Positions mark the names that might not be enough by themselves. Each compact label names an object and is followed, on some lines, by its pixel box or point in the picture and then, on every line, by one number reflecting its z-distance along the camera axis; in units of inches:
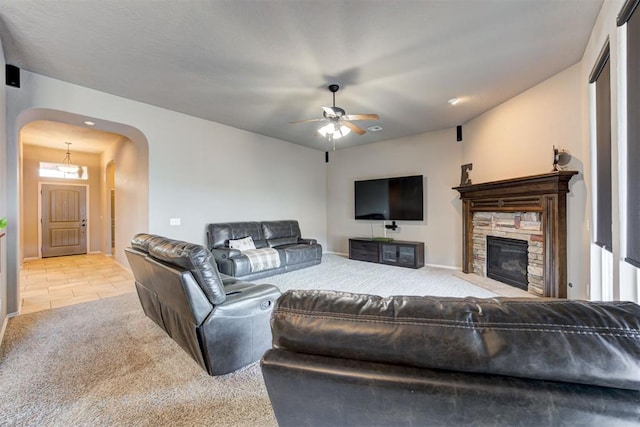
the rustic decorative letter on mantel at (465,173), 186.4
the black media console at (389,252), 205.3
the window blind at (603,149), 89.0
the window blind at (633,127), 66.1
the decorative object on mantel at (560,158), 122.5
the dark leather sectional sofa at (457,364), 23.9
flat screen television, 217.9
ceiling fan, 125.9
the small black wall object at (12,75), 115.3
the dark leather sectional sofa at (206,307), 69.4
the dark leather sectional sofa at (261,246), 168.1
